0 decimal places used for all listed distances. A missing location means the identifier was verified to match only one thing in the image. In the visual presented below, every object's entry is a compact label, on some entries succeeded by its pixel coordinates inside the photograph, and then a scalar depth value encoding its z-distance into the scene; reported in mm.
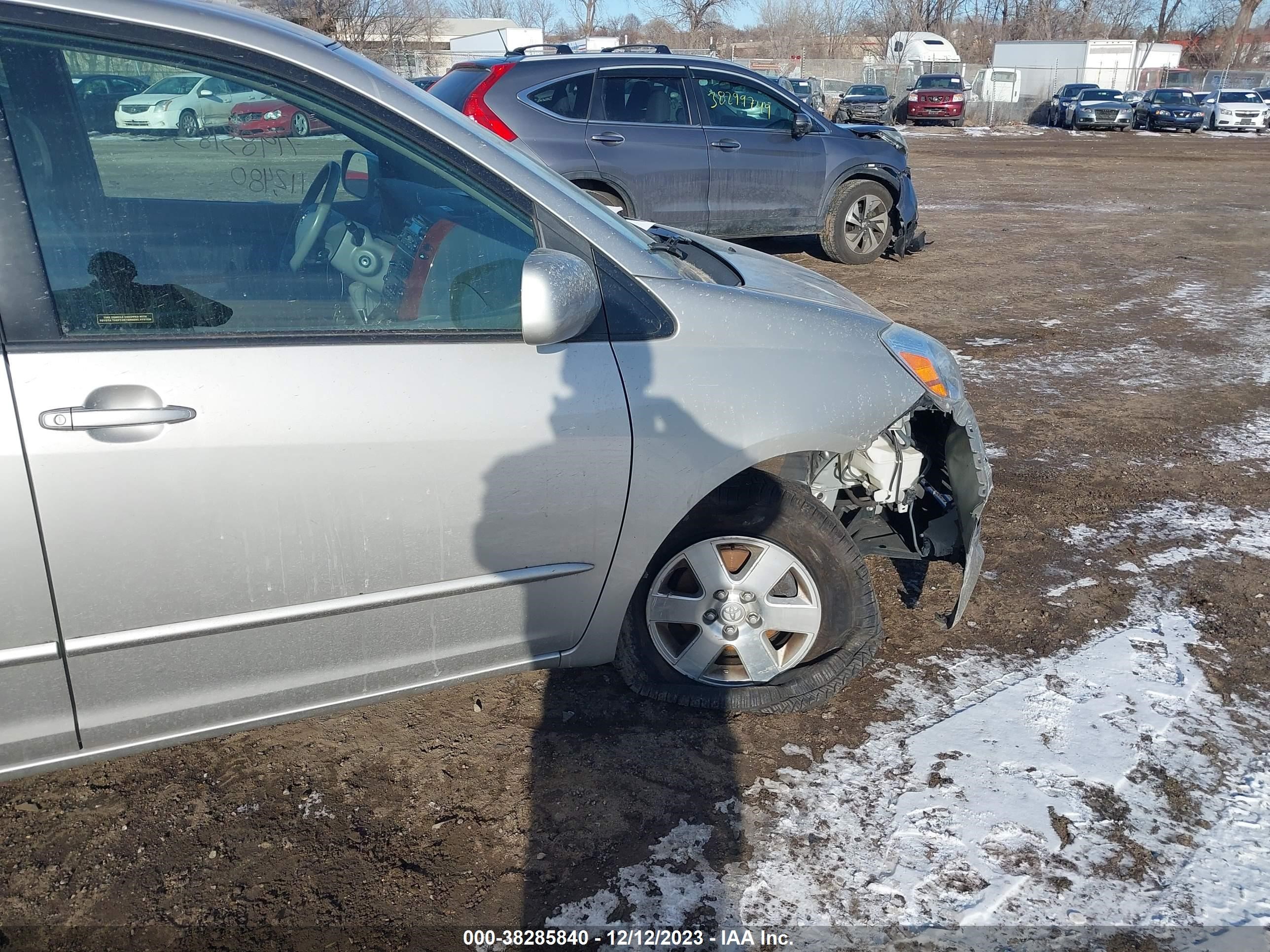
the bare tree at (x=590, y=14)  62750
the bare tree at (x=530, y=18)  66375
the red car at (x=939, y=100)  33969
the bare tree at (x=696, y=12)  61500
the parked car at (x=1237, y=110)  30641
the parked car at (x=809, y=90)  30203
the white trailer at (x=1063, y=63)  40594
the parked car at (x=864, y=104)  30016
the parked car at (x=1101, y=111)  31406
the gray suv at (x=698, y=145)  8305
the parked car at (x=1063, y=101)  33594
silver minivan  2154
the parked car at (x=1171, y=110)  30375
